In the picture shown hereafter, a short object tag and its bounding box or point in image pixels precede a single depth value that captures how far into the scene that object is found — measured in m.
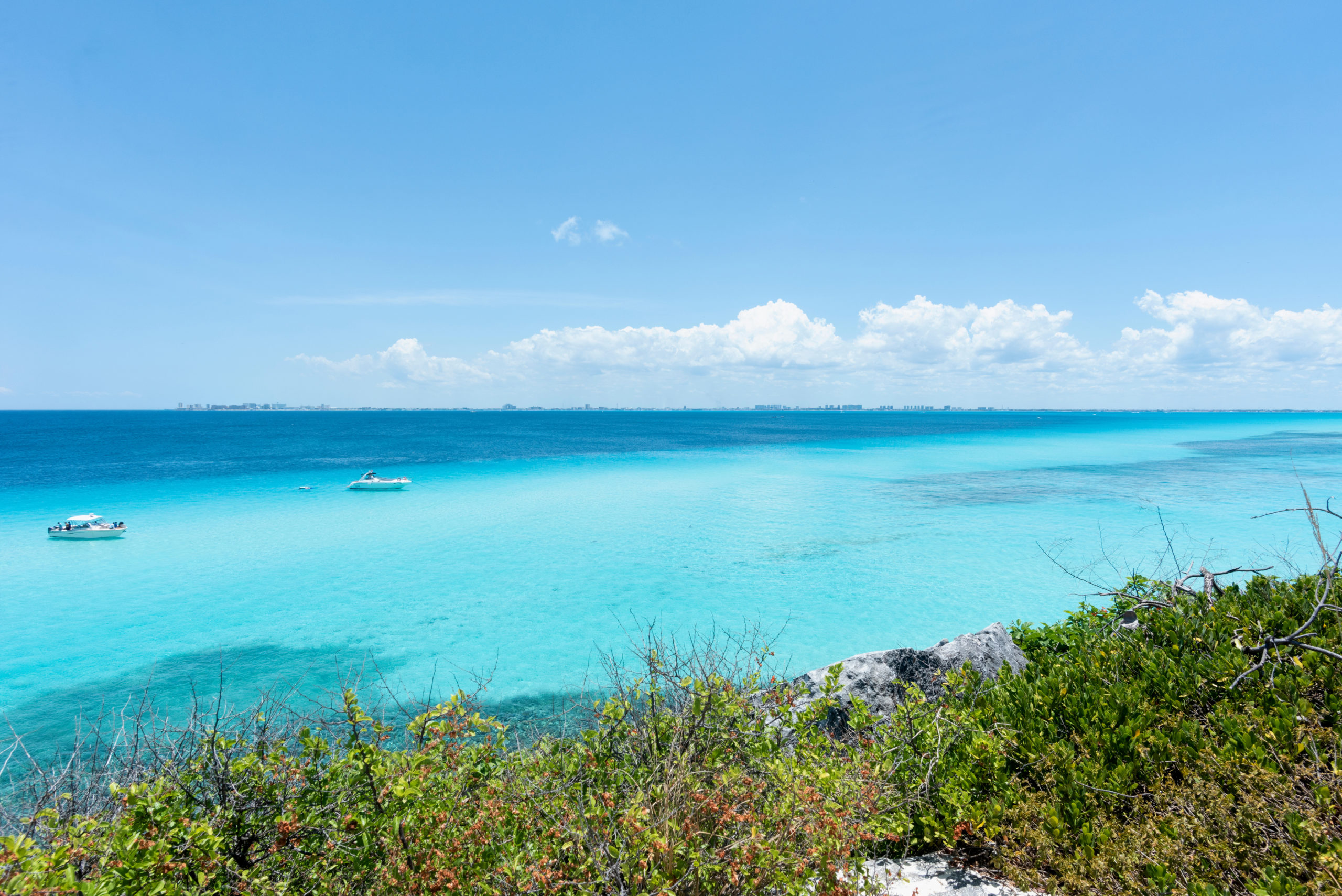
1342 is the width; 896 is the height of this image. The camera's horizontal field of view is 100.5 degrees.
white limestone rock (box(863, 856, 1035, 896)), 4.18
